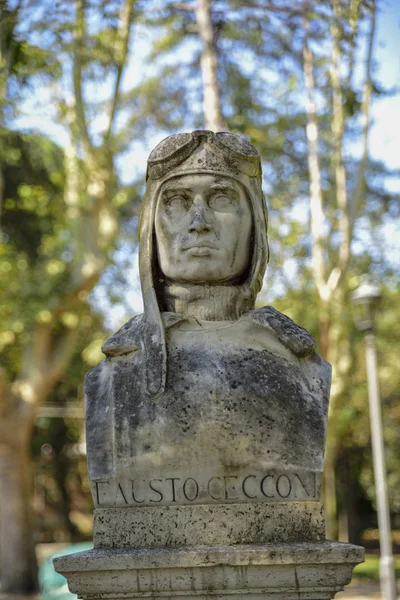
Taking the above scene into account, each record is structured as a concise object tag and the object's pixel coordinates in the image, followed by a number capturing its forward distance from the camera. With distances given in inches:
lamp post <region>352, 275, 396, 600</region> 470.3
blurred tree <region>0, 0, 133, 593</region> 546.9
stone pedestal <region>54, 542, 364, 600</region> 135.0
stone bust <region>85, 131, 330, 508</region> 145.3
